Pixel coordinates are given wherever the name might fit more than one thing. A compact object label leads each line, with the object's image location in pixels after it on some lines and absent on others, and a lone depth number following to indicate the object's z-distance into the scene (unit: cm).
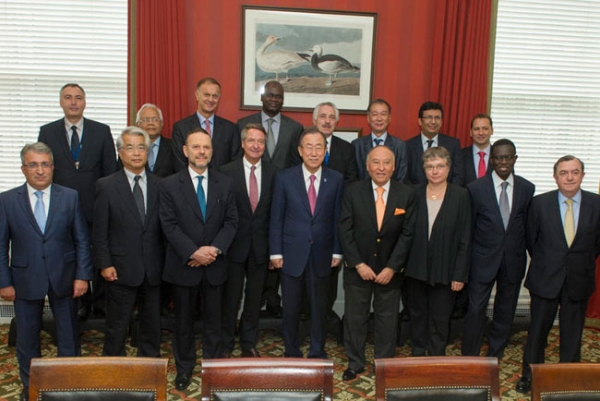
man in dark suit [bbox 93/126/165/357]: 332
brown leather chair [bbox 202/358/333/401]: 185
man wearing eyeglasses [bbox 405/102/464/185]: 431
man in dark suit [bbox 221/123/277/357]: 367
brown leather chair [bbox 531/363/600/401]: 188
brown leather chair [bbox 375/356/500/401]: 188
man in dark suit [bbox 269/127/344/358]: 358
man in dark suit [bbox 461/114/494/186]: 438
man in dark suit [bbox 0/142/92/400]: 309
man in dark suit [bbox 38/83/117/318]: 399
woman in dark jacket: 356
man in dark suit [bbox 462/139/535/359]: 361
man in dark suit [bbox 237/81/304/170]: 415
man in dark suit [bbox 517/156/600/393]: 342
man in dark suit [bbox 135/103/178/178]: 412
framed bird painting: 498
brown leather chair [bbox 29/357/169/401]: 183
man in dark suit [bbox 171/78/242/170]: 410
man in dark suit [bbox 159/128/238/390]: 335
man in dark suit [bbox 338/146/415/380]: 352
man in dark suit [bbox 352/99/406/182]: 416
